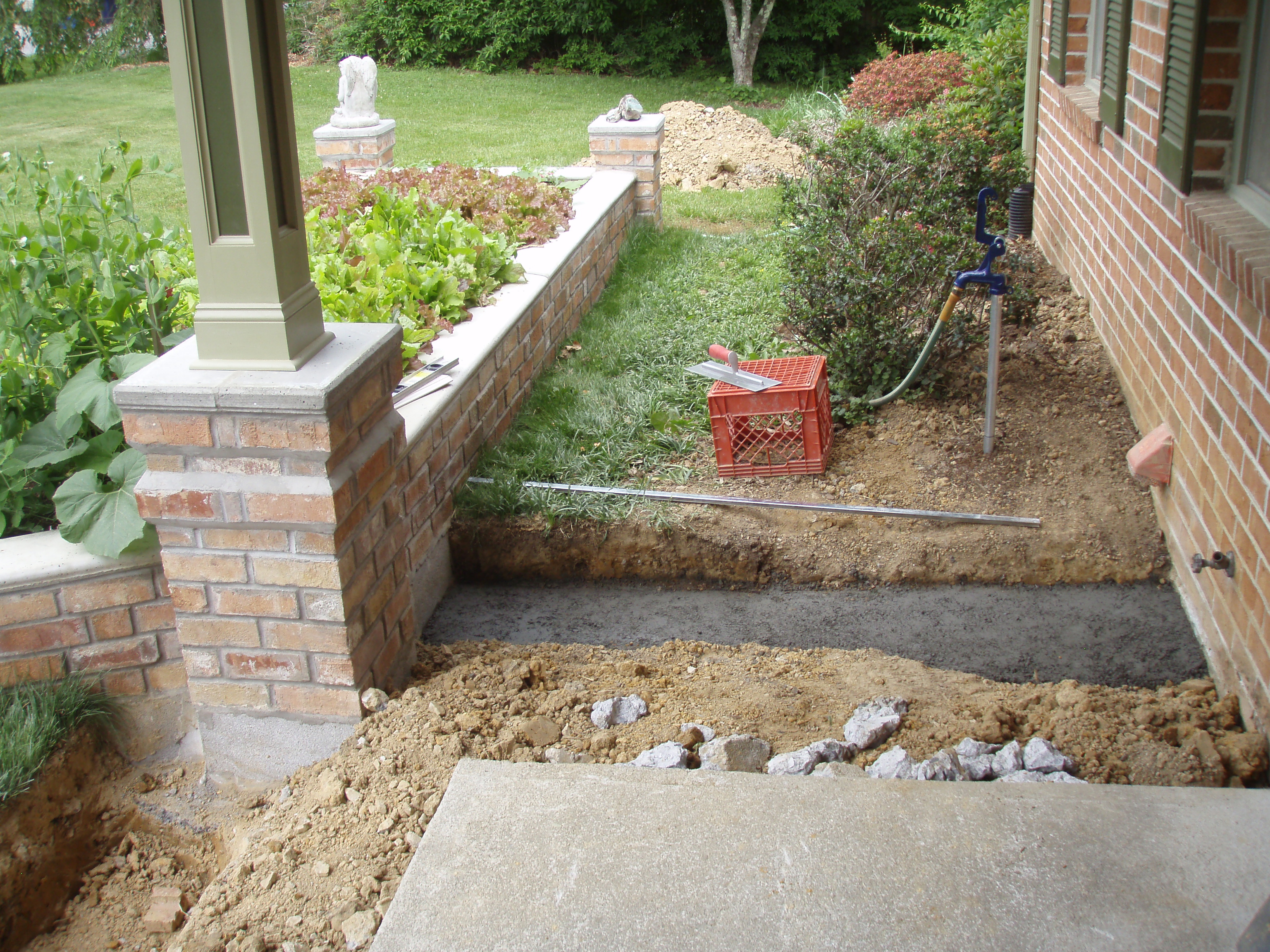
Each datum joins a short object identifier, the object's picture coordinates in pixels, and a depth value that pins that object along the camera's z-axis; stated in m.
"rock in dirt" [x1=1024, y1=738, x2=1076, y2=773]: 2.56
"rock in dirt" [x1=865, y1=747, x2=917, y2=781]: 2.48
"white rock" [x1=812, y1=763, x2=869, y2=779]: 2.47
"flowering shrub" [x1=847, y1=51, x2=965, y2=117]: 9.91
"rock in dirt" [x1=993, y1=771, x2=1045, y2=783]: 2.50
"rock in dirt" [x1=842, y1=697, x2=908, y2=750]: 2.67
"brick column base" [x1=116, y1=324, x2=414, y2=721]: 2.49
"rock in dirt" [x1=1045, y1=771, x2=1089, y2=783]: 2.50
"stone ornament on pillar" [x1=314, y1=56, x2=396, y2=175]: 7.78
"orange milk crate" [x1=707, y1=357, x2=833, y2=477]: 4.12
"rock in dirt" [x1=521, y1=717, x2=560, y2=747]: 2.70
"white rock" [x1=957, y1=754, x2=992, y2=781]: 2.53
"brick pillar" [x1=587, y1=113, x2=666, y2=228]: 7.93
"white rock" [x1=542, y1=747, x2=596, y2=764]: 2.60
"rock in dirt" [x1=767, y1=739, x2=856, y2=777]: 2.55
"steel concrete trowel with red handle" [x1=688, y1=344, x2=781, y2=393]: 4.09
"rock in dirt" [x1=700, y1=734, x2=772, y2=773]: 2.56
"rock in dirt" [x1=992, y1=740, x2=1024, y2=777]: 2.55
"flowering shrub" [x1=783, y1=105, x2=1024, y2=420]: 4.62
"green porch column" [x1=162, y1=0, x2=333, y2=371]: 2.31
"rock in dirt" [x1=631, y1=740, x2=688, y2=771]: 2.56
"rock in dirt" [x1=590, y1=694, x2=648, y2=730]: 2.80
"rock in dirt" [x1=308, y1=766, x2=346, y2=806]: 2.53
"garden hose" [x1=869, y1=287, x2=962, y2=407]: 4.17
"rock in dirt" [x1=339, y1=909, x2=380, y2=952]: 2.06
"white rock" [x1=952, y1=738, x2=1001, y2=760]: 2.61
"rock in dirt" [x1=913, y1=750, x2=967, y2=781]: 2.46
